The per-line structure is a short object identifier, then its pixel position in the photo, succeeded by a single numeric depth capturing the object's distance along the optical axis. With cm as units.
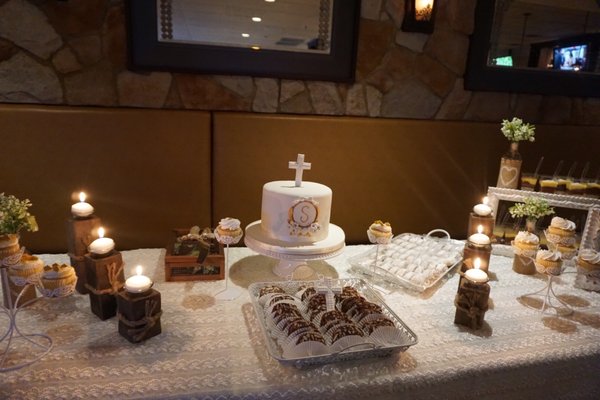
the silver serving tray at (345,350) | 87
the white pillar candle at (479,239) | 124
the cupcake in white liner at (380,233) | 128
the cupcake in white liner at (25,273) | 95
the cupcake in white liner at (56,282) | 94
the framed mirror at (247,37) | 141
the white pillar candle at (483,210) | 139
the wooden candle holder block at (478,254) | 124
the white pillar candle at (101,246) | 102
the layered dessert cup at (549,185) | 156
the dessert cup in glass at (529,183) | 159
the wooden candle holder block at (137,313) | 91
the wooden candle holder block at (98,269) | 100
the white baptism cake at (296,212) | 119
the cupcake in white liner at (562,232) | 130
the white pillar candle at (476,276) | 103
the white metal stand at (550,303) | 117
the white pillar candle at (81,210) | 114
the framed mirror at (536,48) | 172
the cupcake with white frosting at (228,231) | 116
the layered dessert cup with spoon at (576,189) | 154
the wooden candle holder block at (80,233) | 112
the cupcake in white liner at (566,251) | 130
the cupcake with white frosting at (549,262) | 115
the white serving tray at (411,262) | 127
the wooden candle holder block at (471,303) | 103
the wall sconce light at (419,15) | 158
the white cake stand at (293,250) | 117
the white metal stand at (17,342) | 84
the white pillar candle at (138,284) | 91
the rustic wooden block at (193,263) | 122
